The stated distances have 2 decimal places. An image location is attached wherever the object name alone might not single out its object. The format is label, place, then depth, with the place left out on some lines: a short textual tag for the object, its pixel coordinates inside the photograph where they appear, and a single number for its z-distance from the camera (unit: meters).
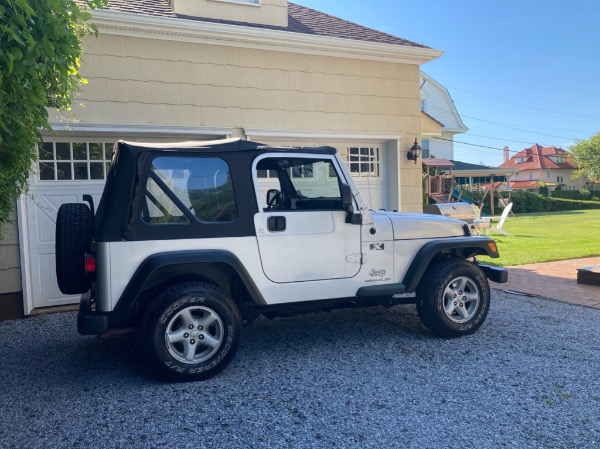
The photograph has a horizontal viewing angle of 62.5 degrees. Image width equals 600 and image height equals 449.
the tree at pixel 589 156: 56.06
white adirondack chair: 15.46
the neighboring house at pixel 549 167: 69.25
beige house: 6.84
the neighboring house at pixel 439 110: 32.19
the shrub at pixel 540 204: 31.97
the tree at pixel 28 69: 2.78
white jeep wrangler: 4.04
